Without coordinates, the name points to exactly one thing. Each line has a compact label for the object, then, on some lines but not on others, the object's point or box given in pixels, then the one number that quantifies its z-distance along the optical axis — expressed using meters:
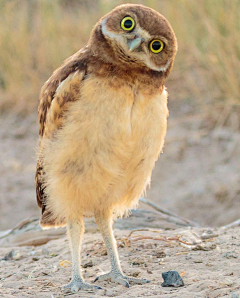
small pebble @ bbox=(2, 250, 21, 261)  8.94
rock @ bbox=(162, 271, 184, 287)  6.58
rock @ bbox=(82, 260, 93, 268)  8.19
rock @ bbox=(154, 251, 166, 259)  8.08
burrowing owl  6.49
